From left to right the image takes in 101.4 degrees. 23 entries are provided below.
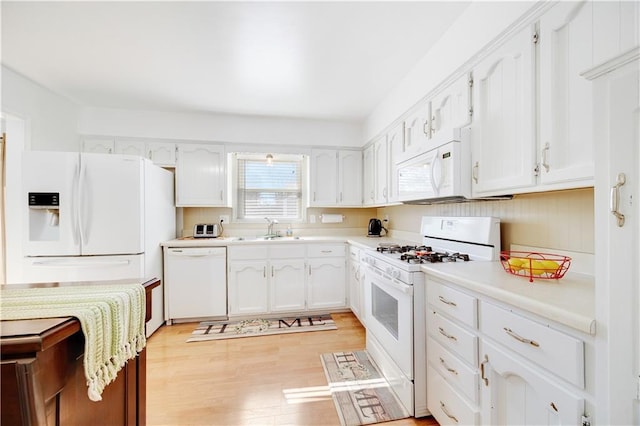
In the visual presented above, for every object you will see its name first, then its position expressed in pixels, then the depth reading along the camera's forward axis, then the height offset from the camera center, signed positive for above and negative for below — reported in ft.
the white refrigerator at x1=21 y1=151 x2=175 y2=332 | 7.78 -0.11
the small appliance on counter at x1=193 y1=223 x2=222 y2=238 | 11.00 -0.77
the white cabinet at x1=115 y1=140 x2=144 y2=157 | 10.34 +2.61
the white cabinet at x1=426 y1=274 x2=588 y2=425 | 2.75 -2.00
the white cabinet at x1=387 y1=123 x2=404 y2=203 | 8.41 +2.01
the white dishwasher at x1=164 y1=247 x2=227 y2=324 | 9.70 -2.59
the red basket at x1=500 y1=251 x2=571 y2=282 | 3.91 -0.86
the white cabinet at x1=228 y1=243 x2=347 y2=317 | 10.03 -2.59
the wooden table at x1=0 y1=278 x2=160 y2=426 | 1.87 -1.31
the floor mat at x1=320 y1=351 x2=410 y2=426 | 5.25 -4.09
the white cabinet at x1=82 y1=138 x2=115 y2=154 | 10.17 +2.65
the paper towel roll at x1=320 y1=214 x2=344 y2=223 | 12.52 -0.27
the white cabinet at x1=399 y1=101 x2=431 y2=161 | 6.80 +2.29
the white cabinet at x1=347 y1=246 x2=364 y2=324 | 9.36 -2.74
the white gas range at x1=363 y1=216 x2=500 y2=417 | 5.16 -1.81
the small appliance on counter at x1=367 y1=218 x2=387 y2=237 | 11.36 -0.69
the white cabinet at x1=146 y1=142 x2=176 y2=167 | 10.53 +2.44
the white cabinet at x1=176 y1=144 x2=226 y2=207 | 10.78 +1.55
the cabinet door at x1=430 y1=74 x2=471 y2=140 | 5.47 +2.37
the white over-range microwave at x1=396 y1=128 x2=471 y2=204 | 5.44 +0.95
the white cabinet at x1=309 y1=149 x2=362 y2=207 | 11.76 +1.58
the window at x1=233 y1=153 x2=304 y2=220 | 12.27 +1.26
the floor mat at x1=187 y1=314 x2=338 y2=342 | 8.94 -4.17
